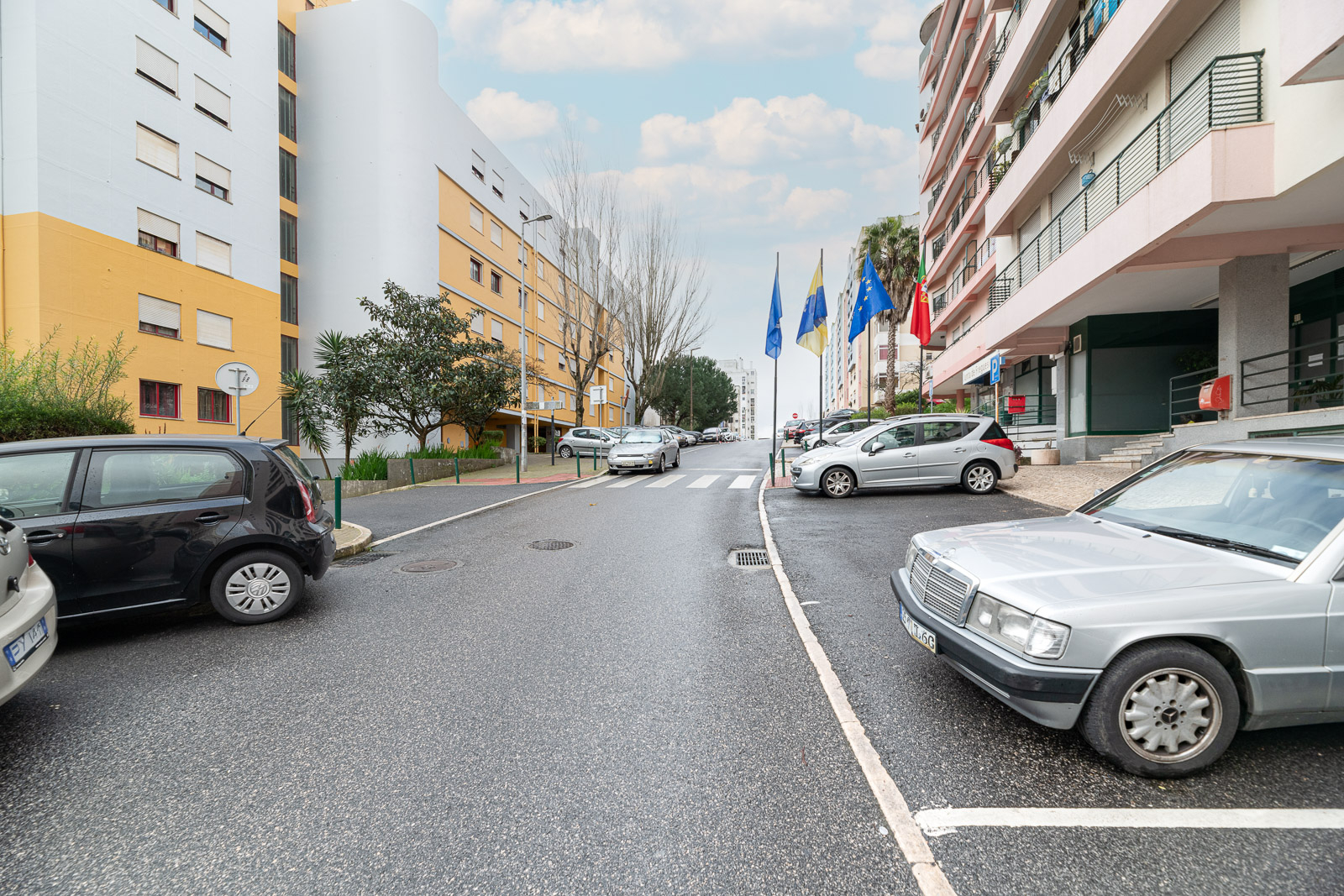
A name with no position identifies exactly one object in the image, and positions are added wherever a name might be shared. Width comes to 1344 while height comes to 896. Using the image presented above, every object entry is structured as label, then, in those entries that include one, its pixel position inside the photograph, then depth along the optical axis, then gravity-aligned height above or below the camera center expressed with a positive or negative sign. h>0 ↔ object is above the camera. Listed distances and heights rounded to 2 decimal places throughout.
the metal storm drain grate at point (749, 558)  7.40 -1.36
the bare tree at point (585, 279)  31.06 +7.74
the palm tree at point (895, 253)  38.62 +11.01
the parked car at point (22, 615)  3.03 -0.84
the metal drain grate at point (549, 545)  8.44 -1.34
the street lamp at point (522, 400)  22.52 +1.46
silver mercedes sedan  2.75 -0.83
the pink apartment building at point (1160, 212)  9.00 +3.69
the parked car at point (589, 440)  31.06 +0.03
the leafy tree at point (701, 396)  61.09 +4.49
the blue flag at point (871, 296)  19.30 +4.20
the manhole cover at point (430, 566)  7.25 -1.39
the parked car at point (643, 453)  20.64 -0.38
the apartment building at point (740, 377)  180.38 +18.05
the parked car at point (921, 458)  12.87 -0.36
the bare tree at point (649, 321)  33.34 +6.12
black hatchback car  4.57 -0.59
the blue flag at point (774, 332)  22.16 +3.62
